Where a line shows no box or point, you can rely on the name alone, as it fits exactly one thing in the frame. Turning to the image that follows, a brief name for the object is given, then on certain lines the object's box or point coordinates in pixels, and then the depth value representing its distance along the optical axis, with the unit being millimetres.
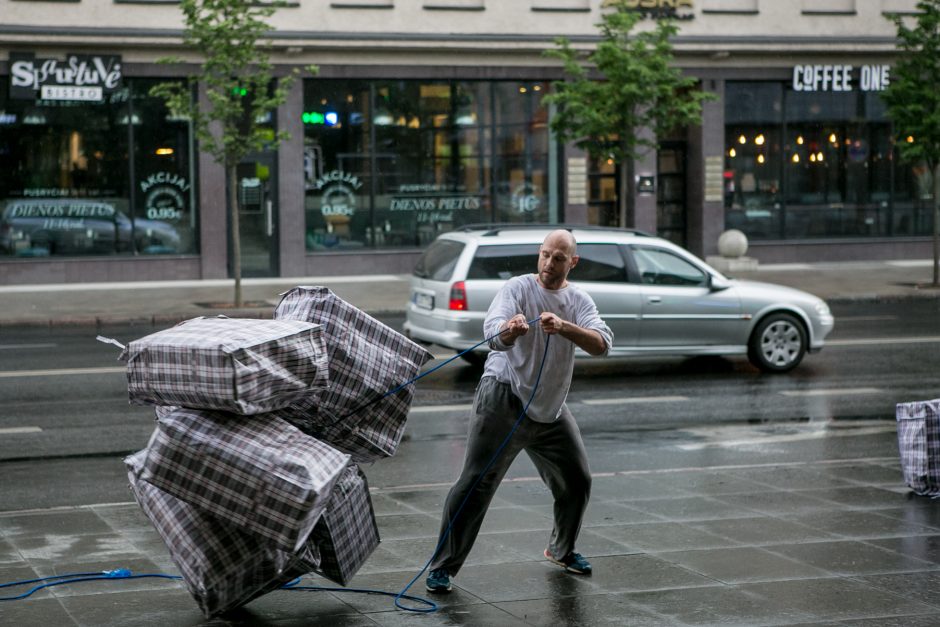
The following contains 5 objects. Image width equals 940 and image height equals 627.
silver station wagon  14977
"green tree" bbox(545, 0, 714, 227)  26344
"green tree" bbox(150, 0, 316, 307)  23250
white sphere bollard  30359
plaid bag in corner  9062
